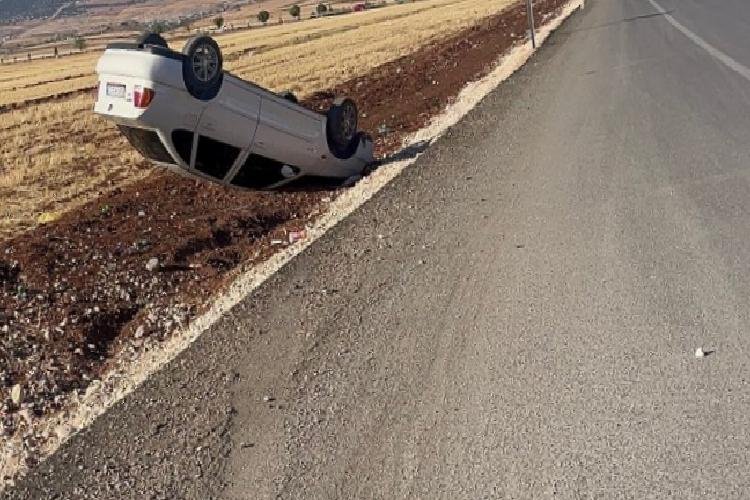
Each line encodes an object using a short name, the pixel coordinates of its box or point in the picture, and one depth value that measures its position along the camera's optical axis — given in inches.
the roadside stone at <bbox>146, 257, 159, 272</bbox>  297.5
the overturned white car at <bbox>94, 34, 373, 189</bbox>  297.0
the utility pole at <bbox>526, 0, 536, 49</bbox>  807.7
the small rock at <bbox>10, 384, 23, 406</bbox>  204.1
